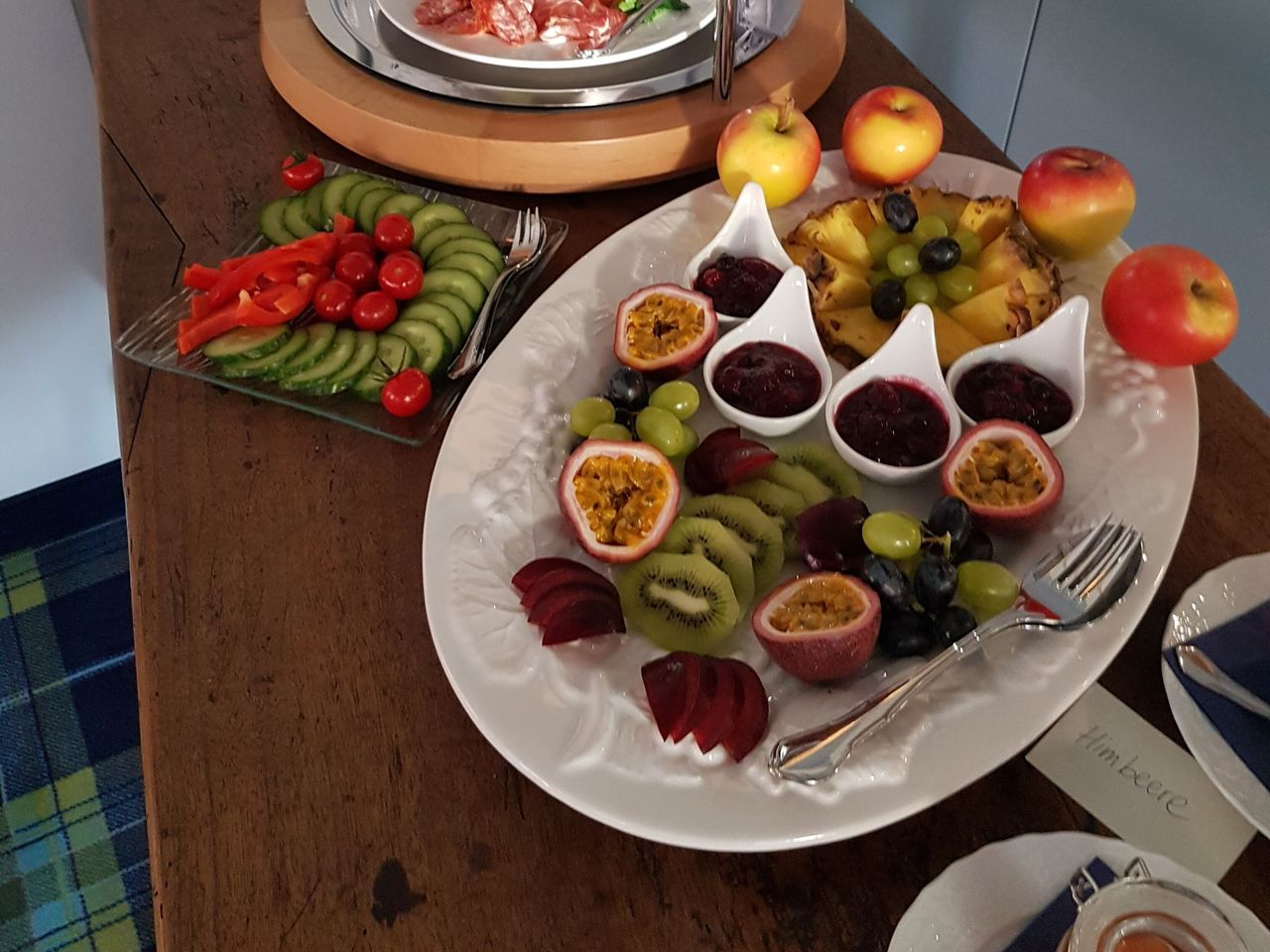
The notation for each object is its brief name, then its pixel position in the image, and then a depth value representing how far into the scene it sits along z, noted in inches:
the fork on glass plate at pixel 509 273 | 36.9
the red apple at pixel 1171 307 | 33.5
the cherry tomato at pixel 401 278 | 38.3
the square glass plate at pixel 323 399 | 35.6
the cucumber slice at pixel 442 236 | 40.6
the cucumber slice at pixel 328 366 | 36.2
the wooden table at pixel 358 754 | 25.5
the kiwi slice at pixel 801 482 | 32.4
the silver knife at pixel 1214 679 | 26.8
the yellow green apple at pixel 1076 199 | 37.0
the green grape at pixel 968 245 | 38.0
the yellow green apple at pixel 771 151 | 39.8
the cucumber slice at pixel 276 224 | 41.6
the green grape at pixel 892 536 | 28.7
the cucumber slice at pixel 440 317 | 37.4
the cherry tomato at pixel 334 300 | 37.8
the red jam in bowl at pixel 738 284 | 37.7
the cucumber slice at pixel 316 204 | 42.2
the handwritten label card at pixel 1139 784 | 26.2
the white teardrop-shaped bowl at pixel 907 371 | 33.5
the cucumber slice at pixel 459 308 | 38.1
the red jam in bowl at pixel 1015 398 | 33.5
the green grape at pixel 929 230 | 37.7
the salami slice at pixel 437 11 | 47.0
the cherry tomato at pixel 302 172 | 43.8
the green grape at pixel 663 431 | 32.9
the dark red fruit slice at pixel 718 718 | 25.6
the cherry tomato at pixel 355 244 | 40.1
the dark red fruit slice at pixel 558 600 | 28.4
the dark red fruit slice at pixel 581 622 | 28.1
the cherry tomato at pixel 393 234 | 40.0
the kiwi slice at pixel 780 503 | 31.5
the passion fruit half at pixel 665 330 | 35.8
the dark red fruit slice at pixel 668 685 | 26.1
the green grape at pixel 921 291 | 36.9
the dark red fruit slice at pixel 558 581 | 29.0
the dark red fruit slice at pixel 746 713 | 25.8
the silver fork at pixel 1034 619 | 25.2
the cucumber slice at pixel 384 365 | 36.0
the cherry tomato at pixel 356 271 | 38.7
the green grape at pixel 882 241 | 38.9
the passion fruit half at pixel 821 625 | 27.0
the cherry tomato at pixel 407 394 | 35.1
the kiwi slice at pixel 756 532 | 30.7
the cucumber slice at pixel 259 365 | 36.2
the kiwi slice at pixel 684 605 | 29.0
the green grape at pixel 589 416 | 34.0
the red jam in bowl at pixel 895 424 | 33.3
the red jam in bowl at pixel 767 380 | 35.0
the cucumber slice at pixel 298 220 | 41.8
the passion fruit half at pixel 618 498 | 30.8
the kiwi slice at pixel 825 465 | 33.2
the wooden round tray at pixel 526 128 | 42.1
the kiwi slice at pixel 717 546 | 29.8
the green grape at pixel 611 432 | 33.0
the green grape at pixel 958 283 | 37.1
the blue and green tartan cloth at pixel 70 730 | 57.0
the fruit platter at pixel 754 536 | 25.9
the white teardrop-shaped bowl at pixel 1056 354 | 33.4
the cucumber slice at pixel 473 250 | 39.9
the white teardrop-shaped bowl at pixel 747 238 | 37.9
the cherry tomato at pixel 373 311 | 37.5
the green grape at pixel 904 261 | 37.3
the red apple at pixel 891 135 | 40.1
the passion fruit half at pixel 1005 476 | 30.7
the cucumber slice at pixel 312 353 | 36.2
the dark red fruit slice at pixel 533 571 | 29.6
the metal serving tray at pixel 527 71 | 43.3
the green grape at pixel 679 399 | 34.0
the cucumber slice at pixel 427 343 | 36.6
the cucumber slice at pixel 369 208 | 41.9
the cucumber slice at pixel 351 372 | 36.1
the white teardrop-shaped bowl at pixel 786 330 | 35.5
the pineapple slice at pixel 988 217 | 38.9
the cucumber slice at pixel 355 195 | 42.5
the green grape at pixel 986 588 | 28.3
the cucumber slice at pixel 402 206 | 41.8
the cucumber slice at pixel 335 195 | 42.3
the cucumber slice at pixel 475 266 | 39.2
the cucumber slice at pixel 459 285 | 38.6
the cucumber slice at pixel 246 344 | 36.2
